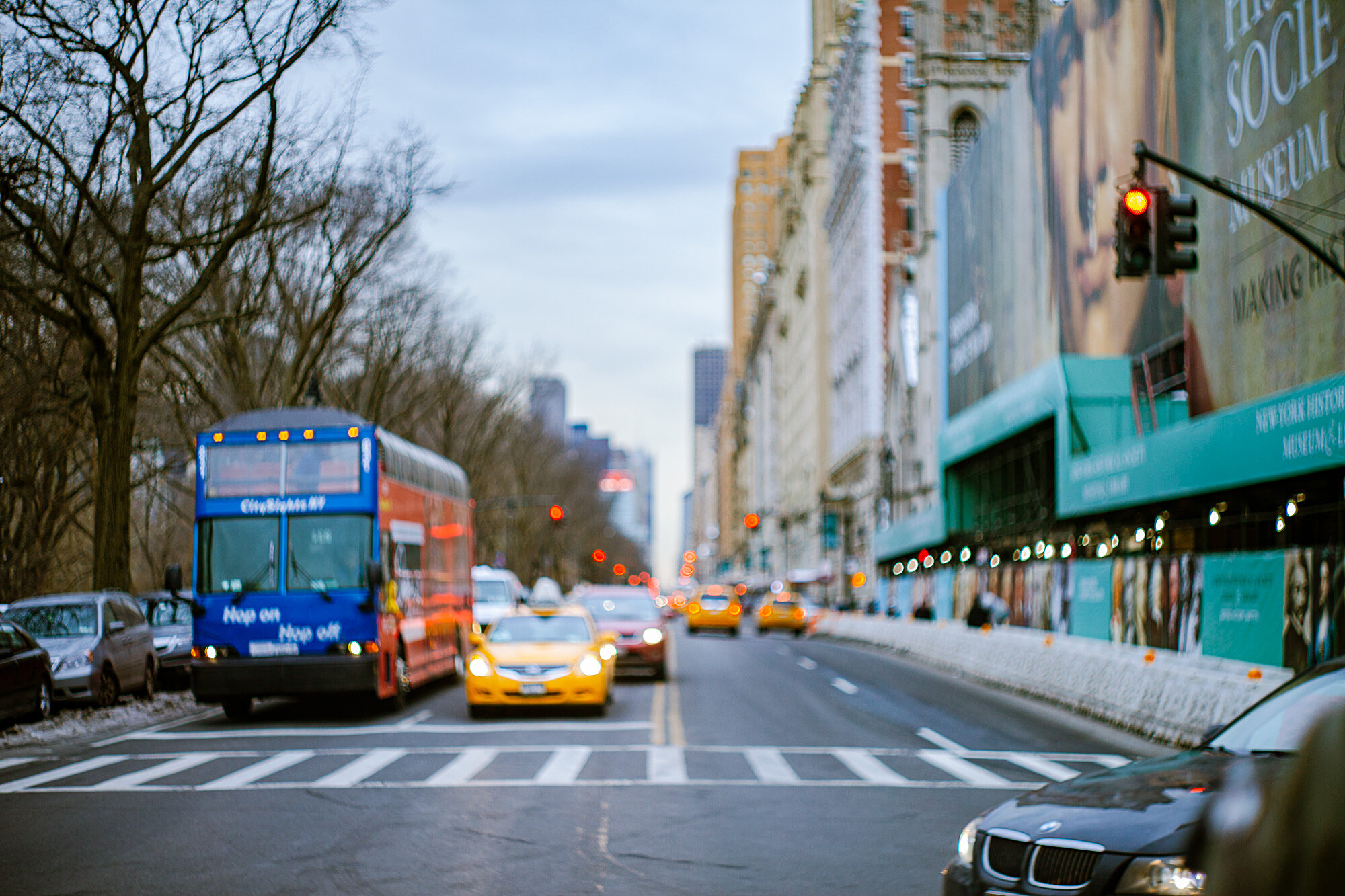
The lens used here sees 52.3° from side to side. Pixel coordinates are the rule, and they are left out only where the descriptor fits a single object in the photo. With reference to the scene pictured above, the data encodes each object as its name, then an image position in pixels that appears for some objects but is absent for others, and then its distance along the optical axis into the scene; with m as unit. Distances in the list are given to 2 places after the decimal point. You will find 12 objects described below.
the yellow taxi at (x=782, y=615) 54.78
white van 32.47
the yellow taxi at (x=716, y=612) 50.84
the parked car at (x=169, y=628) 25.55
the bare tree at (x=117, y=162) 19.23
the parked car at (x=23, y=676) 16.64
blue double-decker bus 17.73
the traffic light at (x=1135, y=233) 14.22
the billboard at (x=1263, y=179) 22.00
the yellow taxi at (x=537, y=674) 18.14
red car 24.86
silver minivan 19.69
